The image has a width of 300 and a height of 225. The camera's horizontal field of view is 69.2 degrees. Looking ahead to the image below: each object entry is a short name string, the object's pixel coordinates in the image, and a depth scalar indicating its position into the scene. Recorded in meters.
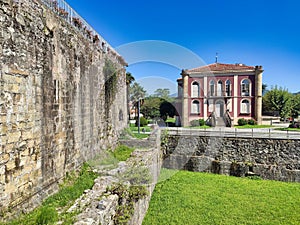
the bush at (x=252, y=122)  23.24
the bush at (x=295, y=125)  20.99
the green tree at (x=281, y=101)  28.77
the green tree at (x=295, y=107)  28.95
